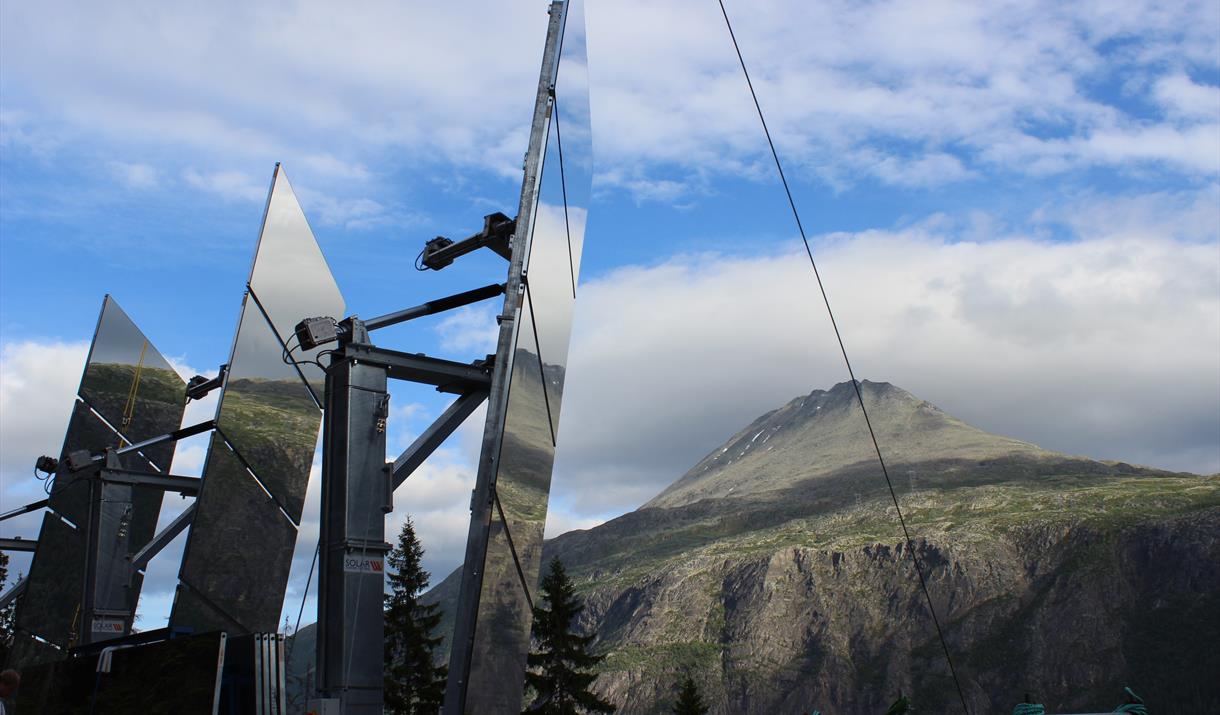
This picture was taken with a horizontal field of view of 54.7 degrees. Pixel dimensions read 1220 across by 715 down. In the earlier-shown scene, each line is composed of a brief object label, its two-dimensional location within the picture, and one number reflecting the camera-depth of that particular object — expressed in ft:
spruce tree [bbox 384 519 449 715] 201.16
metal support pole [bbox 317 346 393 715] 32.96
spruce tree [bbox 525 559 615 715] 217.15
